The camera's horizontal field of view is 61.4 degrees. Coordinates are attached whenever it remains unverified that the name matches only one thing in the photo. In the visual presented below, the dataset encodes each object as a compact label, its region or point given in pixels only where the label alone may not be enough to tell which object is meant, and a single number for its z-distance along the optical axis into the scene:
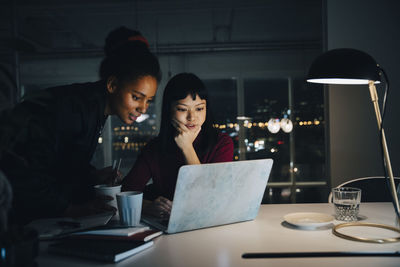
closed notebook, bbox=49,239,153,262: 0.94
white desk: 0.93
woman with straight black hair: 1.89
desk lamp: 1.18
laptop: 1.11
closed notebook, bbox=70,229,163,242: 1.06
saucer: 1.20
